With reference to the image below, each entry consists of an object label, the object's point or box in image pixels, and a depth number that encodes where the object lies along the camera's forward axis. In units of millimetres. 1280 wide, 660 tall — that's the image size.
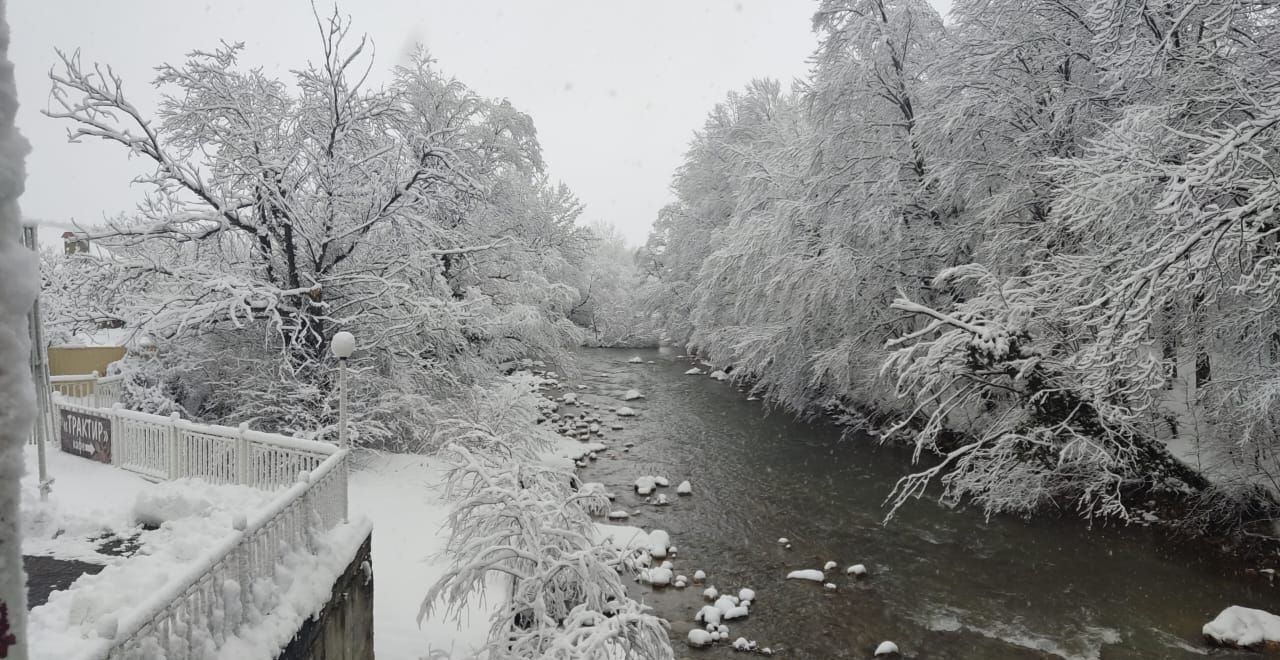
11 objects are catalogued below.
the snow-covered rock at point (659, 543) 11148
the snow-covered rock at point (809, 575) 10213
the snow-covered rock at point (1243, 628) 7996
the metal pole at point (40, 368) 5539
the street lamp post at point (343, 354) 7782
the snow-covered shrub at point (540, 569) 6297
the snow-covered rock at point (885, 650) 8320
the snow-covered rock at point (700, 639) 8648
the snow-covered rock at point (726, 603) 9422
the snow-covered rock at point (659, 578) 10250
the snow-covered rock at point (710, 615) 9141
